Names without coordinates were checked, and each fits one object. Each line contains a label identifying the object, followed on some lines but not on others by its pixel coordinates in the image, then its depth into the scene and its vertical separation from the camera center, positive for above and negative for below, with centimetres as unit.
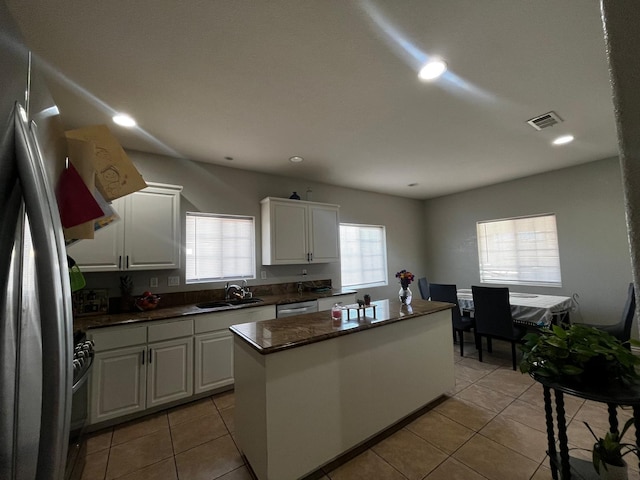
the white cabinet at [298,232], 365 +36
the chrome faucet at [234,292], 335 -42
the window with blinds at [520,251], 423 -1
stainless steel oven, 103 -64
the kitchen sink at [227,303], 306 -52
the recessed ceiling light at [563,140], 298 +124
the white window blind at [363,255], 484 +0
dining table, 311 -72
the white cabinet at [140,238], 253 +25
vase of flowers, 259 -34
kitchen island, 156 -86
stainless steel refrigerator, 38 -6
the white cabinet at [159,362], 225 -93
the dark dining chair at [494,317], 319 -81
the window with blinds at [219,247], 333 +16
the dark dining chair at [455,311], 366 -82
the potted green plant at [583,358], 127 -54
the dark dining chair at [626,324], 284 -83
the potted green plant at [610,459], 125 -102
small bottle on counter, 206 -46
